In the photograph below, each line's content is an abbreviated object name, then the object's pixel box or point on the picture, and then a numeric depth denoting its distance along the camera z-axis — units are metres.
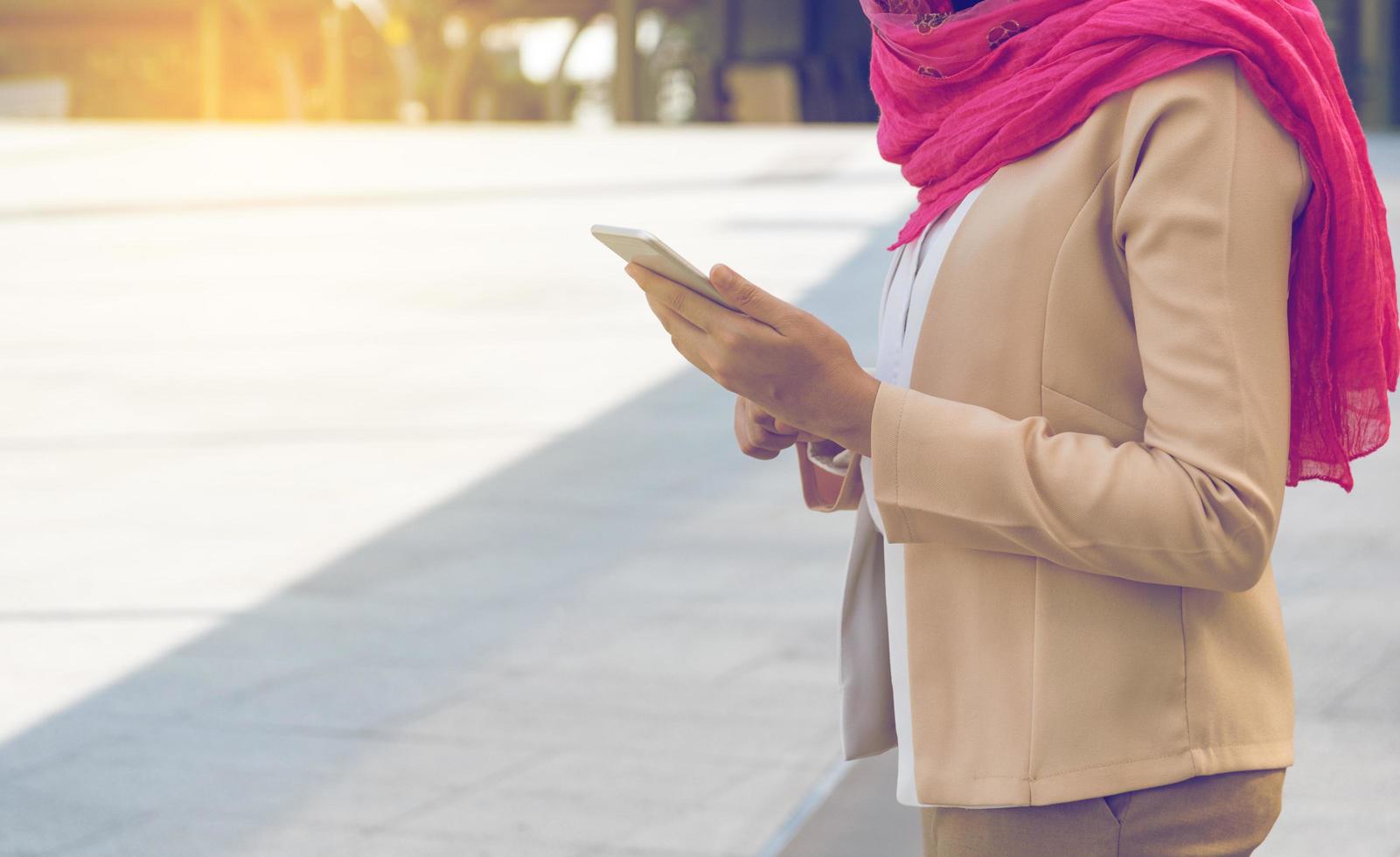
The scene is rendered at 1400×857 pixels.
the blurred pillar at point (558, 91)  29.27
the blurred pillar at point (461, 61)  29.66
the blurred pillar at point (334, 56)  30.20
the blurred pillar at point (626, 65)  26.38
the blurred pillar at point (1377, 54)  21.58
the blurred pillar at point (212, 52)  29.25
